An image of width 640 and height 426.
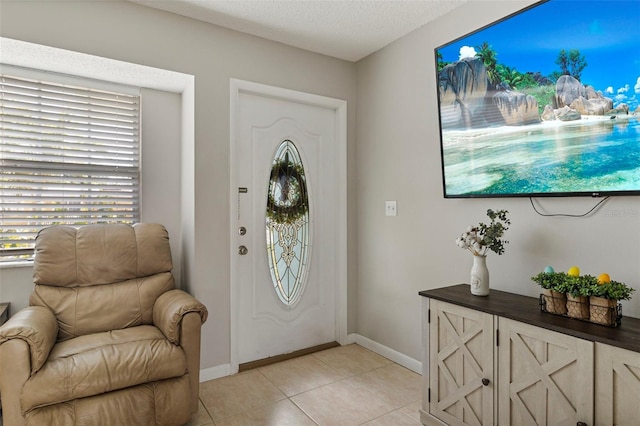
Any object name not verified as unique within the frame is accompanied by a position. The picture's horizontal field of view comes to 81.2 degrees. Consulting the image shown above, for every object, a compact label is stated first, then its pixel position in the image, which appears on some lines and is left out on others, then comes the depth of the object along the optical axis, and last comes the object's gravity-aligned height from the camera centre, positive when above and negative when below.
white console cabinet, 1.40 -0.68
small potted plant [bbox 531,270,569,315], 1.67 -0.36
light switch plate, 2.97 +0.02
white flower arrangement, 2.04 -0.15
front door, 2.89 -0.09
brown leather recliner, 1.70 -0.69
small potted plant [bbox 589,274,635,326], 1.52 -0.37
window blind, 2.43 +0.36
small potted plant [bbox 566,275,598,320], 1.59 -0.36
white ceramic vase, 2.04 -0.37
